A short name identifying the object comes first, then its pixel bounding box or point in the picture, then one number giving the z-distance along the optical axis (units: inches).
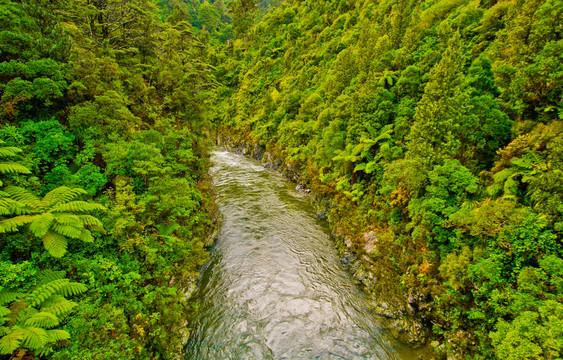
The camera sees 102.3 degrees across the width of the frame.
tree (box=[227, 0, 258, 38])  2271.2
